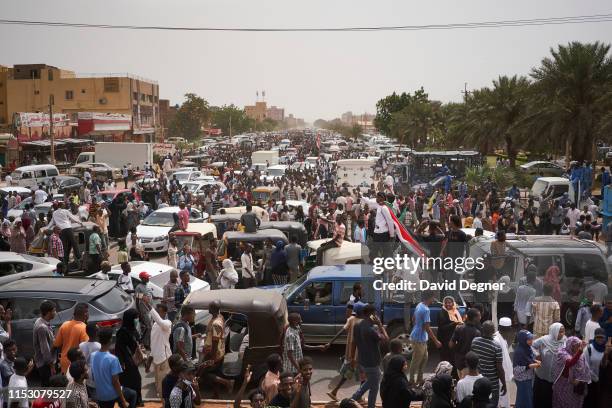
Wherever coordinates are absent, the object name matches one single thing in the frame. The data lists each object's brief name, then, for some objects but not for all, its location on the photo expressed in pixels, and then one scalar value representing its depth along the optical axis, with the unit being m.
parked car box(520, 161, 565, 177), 38.41
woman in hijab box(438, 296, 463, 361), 9.20
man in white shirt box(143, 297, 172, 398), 8.50
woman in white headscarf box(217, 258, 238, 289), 13.16
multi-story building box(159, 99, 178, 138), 116.44
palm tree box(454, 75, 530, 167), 42.81
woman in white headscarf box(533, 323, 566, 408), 8.10
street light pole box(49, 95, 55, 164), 43.55
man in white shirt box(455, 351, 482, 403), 6.98
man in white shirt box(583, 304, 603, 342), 8.73
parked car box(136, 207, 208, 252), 19.75
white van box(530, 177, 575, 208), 25.81
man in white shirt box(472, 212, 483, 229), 17.64
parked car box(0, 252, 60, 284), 13.21
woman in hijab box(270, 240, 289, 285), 14.10
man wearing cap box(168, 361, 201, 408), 6.77
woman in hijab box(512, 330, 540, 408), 8.00
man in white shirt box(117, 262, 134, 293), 11.84
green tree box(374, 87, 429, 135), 88.25
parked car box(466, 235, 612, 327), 11.34
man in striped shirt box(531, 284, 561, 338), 9.94
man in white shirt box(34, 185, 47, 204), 24.02
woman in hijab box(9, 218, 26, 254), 17.30
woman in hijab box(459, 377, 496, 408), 6.55
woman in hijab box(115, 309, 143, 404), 8.22
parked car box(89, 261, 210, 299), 12.45
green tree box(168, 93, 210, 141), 95.75
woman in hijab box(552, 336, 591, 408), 7.79
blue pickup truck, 10.61
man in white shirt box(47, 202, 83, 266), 16.84
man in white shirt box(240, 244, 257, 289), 14.22
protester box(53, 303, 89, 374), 8.22
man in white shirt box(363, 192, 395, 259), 13.30
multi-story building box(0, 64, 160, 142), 74.25
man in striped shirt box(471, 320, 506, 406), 7.71
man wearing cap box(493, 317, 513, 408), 7.88
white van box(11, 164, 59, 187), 33.81
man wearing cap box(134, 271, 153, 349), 10.22
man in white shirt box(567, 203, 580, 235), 19.21
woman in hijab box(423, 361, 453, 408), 6.88
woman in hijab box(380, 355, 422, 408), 6.95
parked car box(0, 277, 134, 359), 9.81
